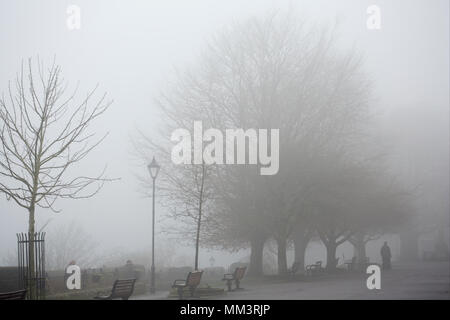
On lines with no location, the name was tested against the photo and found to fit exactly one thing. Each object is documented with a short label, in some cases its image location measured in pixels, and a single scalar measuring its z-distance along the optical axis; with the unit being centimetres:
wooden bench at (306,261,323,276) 3984
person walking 4459
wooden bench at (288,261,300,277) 3513
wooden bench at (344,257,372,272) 4466
